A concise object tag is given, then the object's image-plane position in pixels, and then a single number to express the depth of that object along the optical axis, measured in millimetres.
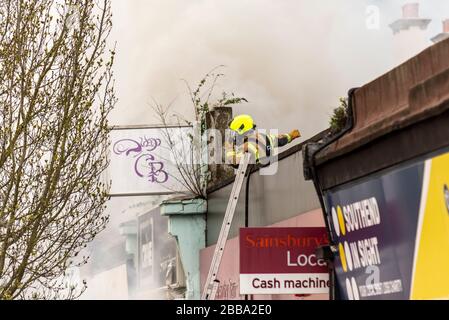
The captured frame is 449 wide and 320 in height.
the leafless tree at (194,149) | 24469
